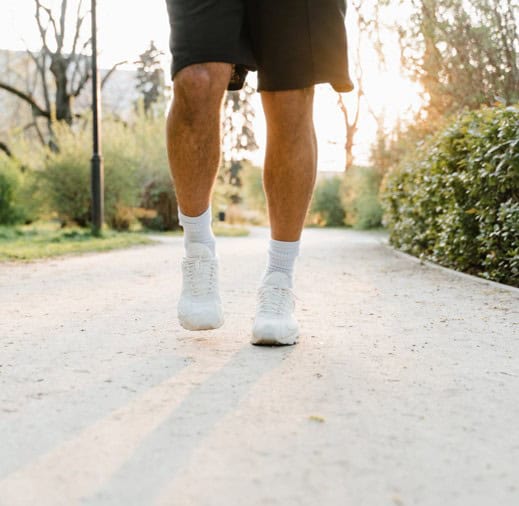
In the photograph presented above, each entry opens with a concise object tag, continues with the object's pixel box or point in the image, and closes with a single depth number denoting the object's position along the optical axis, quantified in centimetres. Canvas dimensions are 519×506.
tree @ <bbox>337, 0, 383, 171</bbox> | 898
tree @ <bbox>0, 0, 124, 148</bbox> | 2072
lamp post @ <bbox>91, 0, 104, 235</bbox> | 1072
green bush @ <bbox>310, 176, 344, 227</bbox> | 2670
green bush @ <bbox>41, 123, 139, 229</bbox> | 1300
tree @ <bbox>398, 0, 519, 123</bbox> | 666
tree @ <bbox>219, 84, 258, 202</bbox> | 4268
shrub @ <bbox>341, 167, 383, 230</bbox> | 2032
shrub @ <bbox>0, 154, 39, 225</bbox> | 1405
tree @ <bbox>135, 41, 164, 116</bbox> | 3909
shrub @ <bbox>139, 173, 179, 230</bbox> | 1694
